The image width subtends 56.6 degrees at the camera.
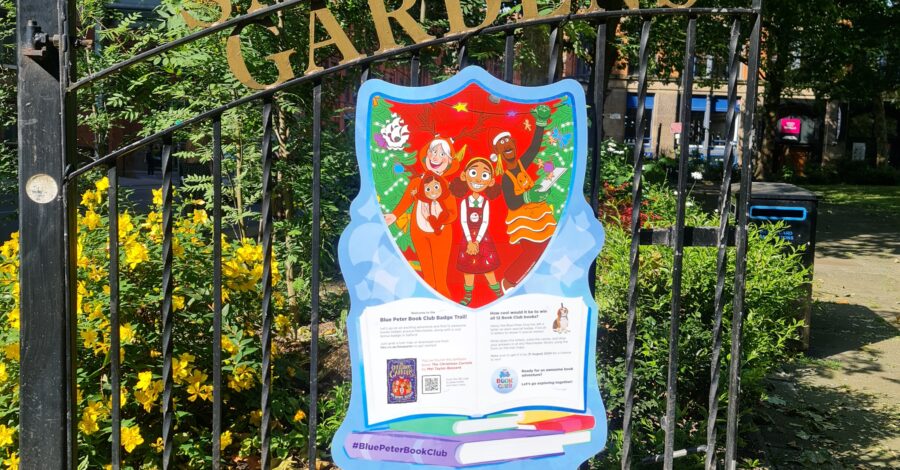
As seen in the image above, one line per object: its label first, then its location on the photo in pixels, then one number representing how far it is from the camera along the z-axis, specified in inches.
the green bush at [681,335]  159.2
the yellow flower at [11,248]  149.8
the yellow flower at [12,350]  128.6
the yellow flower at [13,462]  127.8
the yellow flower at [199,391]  138.1
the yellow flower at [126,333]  131.9
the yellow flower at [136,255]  135.9
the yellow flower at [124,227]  142.2
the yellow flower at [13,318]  132.8
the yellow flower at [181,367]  134.9
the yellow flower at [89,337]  131.2
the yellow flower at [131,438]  129.4
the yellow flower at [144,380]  128.5
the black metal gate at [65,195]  96.1
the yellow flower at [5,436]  126.0
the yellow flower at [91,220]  146.2
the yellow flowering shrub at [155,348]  134.1
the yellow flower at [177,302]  138.3
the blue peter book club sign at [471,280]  101.1
